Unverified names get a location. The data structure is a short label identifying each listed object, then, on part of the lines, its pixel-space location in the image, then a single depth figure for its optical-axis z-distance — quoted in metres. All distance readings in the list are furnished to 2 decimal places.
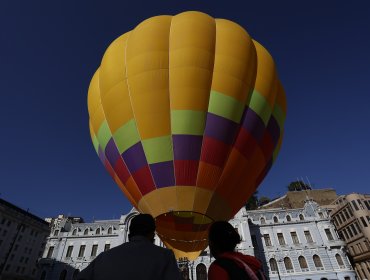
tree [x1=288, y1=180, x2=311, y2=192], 64.31
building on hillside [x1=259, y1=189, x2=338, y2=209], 50.59
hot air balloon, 8.90
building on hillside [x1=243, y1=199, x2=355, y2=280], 32.84
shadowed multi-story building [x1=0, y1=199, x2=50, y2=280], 46.72
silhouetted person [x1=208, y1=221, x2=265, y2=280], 3.04
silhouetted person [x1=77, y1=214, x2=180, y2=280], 2.62
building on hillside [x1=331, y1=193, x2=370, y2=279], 38.14
